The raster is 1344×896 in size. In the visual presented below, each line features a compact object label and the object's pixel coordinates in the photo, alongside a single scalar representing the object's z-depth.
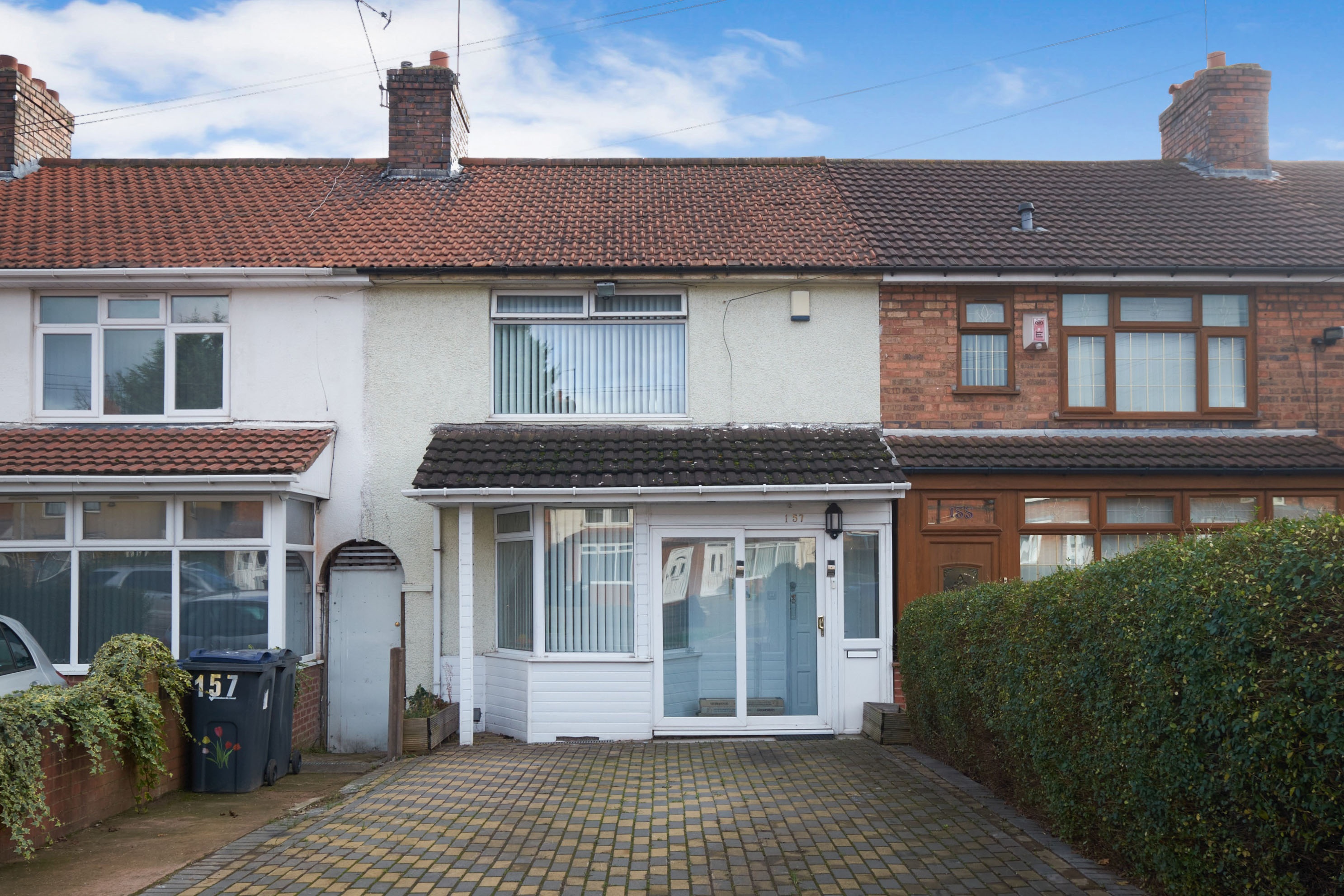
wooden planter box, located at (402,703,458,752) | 10.11
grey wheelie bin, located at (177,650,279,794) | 8.61
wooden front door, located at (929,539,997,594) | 11.64
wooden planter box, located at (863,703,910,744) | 10.41
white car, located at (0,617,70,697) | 7.93
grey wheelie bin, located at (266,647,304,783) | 9.23
